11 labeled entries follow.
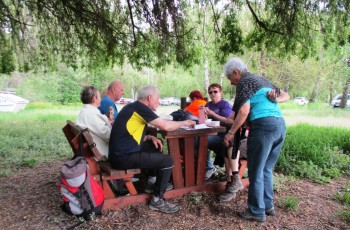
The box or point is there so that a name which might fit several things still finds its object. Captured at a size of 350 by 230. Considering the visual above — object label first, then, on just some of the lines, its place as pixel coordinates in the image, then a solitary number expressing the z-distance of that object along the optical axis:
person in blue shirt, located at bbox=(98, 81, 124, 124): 4.66
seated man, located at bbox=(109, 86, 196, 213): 3.19
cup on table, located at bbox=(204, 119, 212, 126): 3.90
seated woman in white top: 3.46
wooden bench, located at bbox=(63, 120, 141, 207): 3.14
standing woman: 3.00
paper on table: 3.69
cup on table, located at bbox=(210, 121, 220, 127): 3.84
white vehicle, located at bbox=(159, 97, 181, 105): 34.88
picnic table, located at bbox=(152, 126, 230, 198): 3.59
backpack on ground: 2.96
